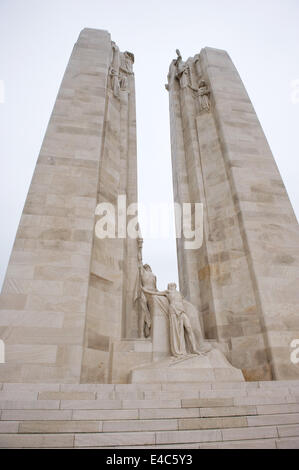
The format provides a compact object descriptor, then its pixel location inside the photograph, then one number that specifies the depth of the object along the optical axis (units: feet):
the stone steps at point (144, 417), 13.10
